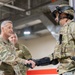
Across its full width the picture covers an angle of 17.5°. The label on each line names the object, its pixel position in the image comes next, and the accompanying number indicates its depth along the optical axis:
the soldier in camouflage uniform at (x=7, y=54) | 2.98
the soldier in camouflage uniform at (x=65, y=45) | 2.20
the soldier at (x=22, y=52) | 3.86
